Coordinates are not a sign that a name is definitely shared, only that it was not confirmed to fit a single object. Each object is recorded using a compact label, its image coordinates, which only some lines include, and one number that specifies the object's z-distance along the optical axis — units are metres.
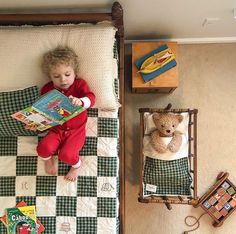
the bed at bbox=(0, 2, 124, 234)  1.64
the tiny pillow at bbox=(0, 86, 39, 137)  1.64
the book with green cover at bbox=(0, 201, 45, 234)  1.64
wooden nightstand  1.94
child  1.53
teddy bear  1.83
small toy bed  1.87
